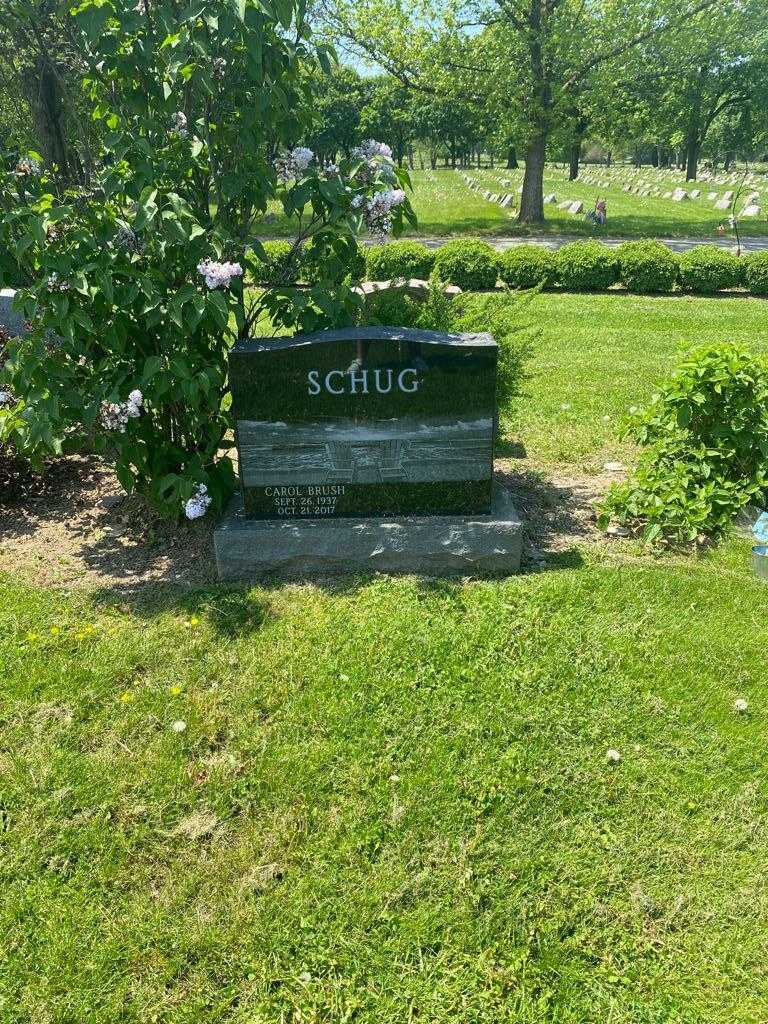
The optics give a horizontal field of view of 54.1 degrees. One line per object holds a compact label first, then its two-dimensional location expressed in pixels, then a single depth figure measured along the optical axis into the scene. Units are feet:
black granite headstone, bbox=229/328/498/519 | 13.26
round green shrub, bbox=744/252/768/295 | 41.86
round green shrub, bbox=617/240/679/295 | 42.60
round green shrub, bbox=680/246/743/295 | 42.04
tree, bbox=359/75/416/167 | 66.90
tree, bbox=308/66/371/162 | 158.61
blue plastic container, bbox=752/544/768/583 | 13.85
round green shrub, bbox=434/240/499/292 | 43.47
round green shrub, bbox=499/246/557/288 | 43.50
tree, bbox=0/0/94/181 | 13.34
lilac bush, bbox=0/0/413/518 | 11.82
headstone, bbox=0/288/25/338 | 20.11
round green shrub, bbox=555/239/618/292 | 43.32
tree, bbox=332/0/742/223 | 62.49
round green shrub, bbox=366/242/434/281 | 43.16
